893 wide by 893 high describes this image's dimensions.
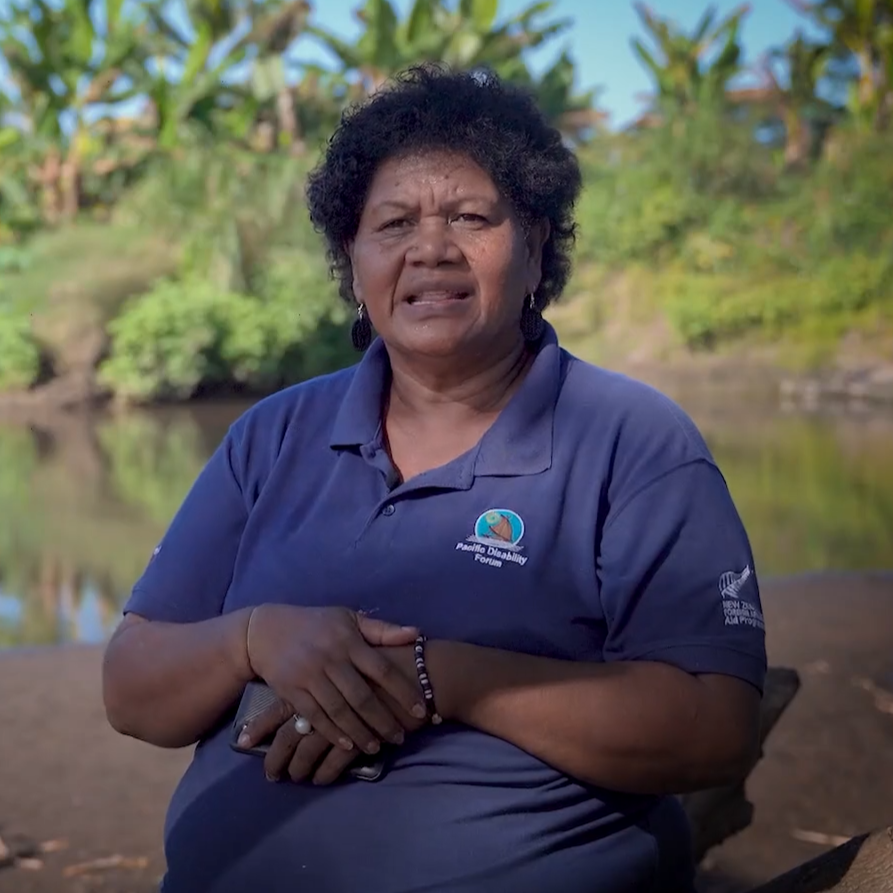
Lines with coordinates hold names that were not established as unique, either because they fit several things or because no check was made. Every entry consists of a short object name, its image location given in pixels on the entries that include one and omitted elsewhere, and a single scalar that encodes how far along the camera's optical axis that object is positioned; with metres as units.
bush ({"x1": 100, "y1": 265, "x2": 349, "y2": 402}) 13.45
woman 1.26
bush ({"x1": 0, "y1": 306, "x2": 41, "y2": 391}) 13.65
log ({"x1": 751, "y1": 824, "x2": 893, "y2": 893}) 1.21
